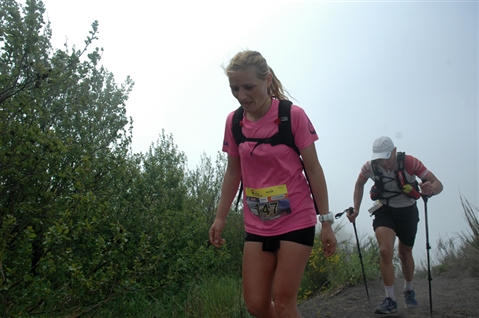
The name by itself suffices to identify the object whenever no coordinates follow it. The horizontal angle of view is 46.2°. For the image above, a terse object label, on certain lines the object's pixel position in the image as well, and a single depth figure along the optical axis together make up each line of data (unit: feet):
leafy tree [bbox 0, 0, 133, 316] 15.15
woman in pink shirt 12.59
